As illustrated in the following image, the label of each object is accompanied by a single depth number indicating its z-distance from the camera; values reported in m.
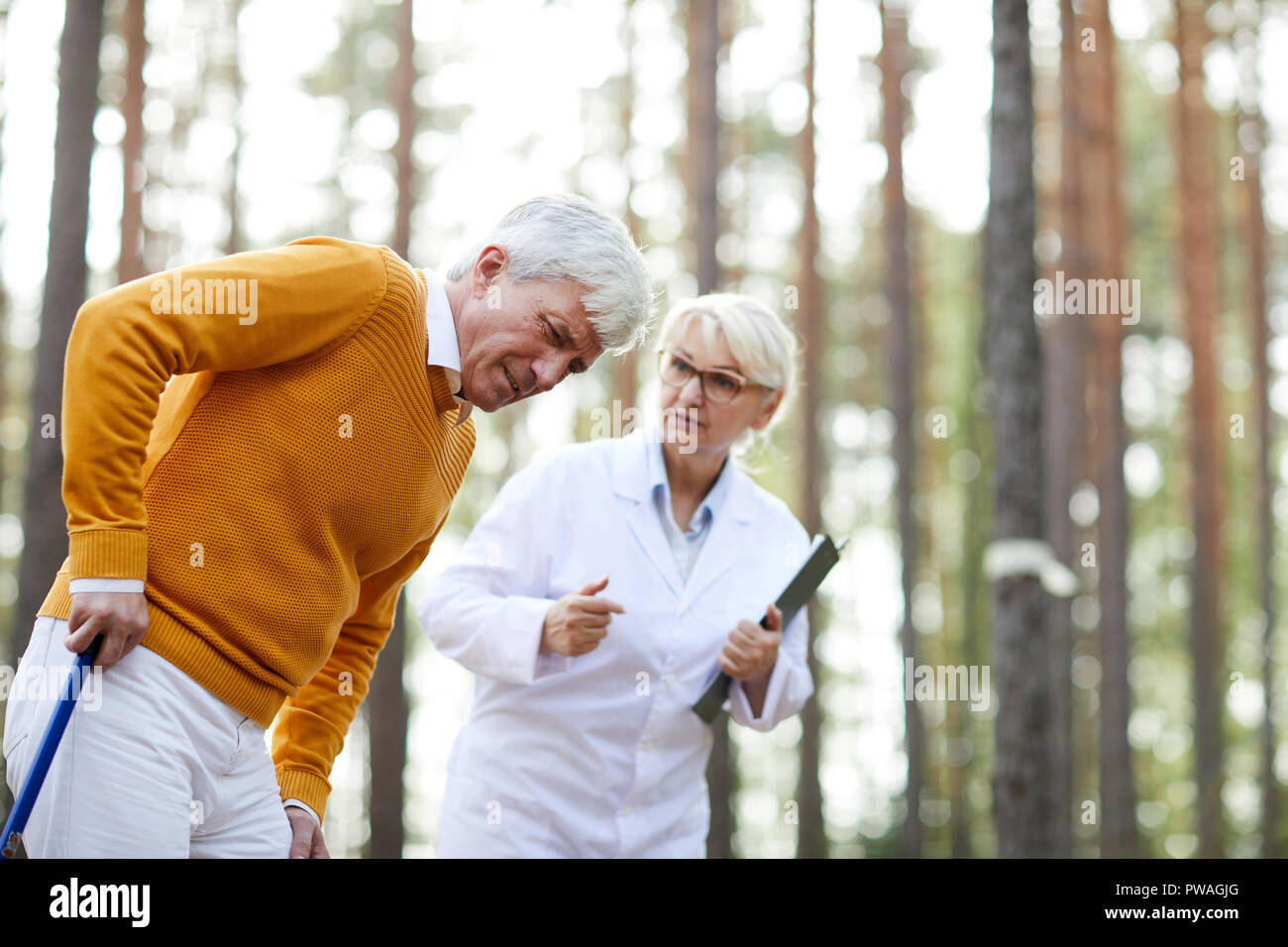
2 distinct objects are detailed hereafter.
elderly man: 1.58
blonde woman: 2.48
